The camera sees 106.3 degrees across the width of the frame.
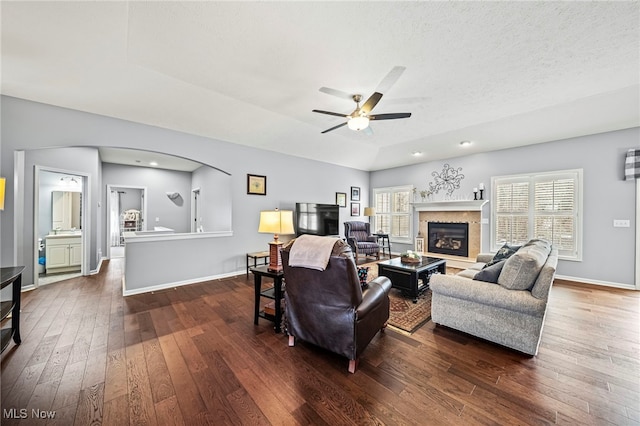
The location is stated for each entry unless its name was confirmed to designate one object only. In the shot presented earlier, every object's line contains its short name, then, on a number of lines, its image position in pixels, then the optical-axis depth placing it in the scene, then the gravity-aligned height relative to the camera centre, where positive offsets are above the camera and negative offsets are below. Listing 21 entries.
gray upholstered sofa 2.12 -0.82
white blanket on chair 1.88 -0.31
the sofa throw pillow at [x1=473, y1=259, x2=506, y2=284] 2.43 -0.60
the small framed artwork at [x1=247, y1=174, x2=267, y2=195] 5.12 +0.62
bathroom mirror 5.24 +0.03
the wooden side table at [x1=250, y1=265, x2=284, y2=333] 2.60 -0.92
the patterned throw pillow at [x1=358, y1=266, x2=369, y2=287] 2.47 -0.64
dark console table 2.05 -0.86
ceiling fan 2.70 +1.29
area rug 2.76 -1.26
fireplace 5.98 -0.61
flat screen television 5.86 -0.14
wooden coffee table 3.44 -0.91
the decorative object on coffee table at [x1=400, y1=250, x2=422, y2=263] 3.88 -0.71
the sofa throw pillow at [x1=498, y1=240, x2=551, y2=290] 2.19 -0.52
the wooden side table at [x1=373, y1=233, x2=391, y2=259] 7.08 -0.86
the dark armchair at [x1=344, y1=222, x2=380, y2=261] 6.36 -0.71
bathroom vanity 4.74 -0.85
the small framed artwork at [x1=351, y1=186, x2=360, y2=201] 7.59 +0.66
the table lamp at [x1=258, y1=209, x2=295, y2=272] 2.77 -0.13
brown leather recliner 1.88 -0.79
